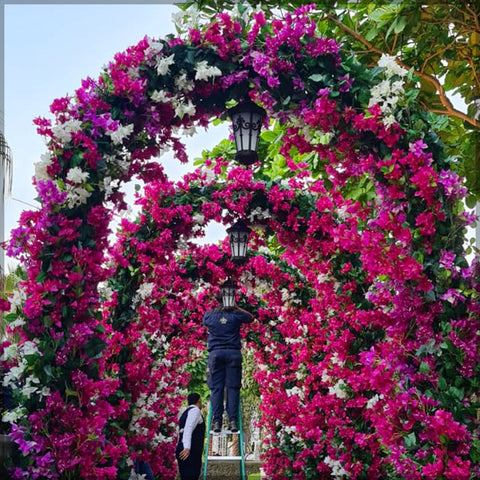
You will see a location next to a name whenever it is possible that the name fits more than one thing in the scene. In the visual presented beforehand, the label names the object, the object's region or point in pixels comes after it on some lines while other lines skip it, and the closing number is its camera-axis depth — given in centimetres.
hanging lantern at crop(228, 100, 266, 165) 466
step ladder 845
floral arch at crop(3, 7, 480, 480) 372
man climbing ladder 868
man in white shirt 808
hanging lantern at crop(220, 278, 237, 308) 887
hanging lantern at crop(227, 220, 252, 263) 738
